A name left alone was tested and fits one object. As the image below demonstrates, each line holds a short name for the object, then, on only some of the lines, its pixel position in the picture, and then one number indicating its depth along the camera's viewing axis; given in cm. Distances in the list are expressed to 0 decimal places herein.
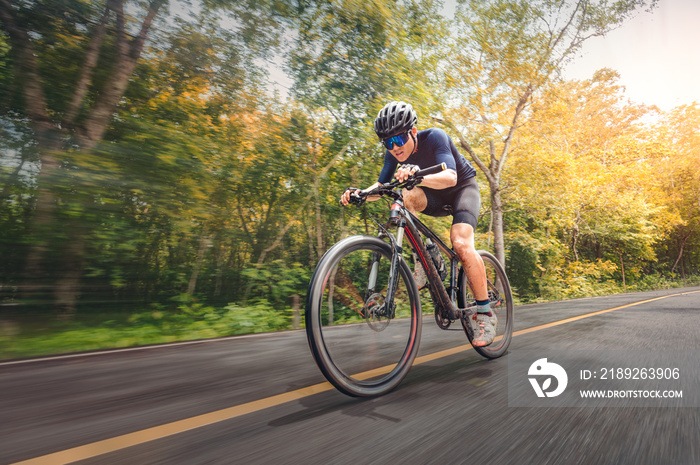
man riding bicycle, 280
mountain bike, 210
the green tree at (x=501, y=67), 1462
